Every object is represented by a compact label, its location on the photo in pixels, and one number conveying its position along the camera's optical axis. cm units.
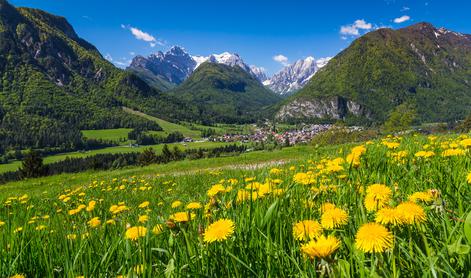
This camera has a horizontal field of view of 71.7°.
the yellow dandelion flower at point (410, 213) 42
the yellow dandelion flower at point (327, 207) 60
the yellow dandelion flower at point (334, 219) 47
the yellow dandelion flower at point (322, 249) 34
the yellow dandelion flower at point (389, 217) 41
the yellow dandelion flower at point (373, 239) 35
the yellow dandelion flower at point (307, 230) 47
